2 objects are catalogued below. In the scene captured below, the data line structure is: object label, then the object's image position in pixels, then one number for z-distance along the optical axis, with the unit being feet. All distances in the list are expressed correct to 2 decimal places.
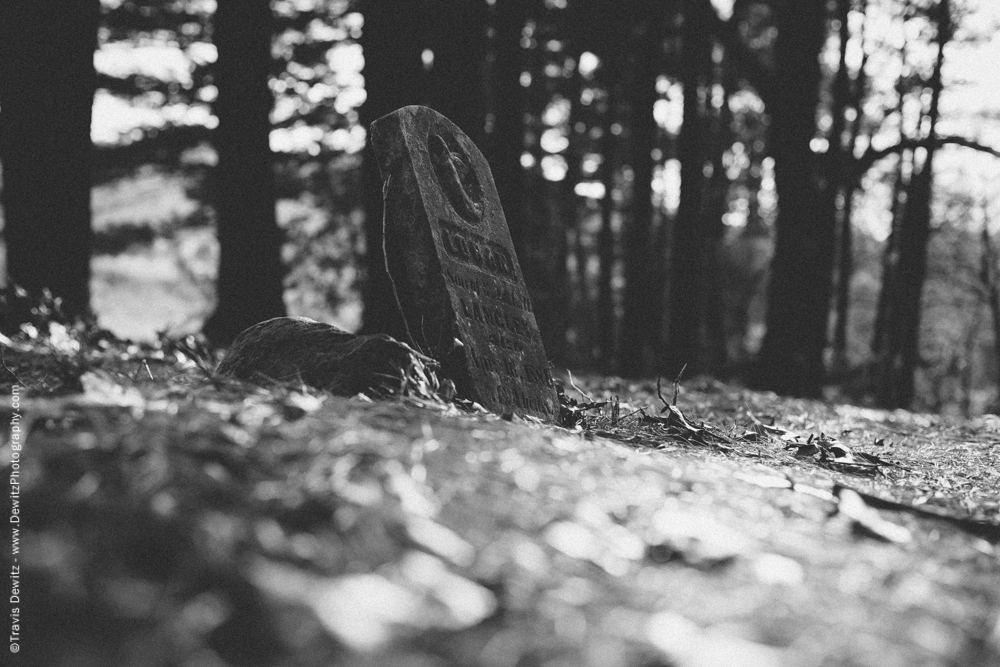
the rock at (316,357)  11.81
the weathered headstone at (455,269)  13.85
